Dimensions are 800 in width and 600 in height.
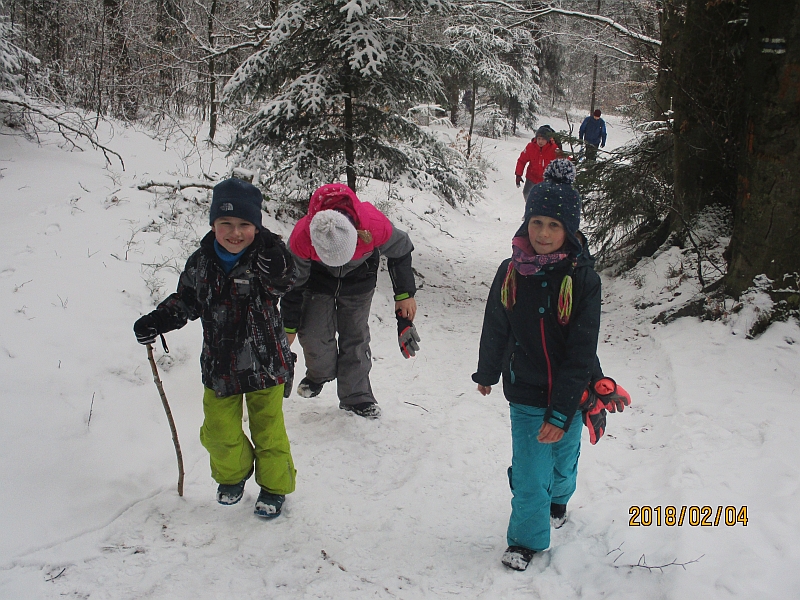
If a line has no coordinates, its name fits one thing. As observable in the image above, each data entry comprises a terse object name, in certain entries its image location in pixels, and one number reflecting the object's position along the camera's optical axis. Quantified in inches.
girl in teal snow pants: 105.0
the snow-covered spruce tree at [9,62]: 254.4
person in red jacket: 420.8
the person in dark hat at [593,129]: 592.1
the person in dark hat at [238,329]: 119.0
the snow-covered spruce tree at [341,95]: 259.6
